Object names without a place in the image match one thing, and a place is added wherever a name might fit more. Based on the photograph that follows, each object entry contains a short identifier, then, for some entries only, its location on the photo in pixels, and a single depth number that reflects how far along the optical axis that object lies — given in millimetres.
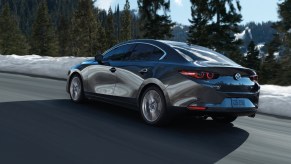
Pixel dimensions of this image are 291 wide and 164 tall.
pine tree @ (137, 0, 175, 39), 34750
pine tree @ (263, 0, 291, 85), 29120
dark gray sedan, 6363
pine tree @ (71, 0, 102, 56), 62250
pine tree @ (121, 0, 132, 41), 85988
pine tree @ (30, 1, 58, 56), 68000
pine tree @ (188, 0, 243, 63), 30969
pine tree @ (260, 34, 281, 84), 34322
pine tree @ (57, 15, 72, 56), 84925
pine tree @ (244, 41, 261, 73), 59969
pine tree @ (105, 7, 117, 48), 77500
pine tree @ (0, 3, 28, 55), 72312
